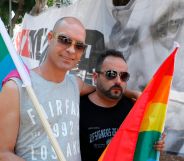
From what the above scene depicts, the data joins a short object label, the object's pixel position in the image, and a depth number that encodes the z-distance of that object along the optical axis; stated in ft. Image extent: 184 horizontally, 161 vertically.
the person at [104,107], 8.25
